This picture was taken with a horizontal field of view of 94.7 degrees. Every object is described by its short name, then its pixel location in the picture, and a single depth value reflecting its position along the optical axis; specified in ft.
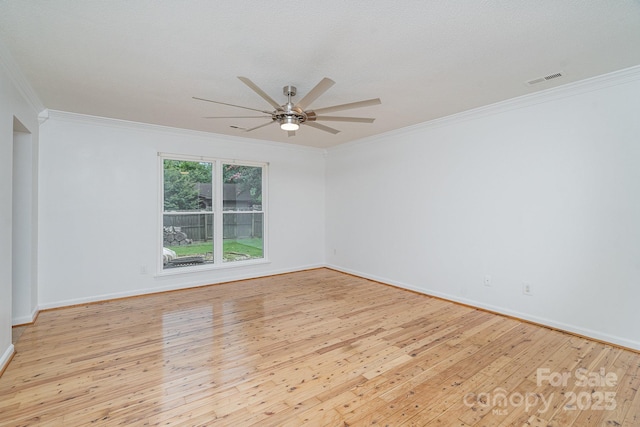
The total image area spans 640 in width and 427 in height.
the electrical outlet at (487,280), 12.48
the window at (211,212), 15.72
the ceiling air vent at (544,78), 9.33
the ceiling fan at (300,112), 7.86
